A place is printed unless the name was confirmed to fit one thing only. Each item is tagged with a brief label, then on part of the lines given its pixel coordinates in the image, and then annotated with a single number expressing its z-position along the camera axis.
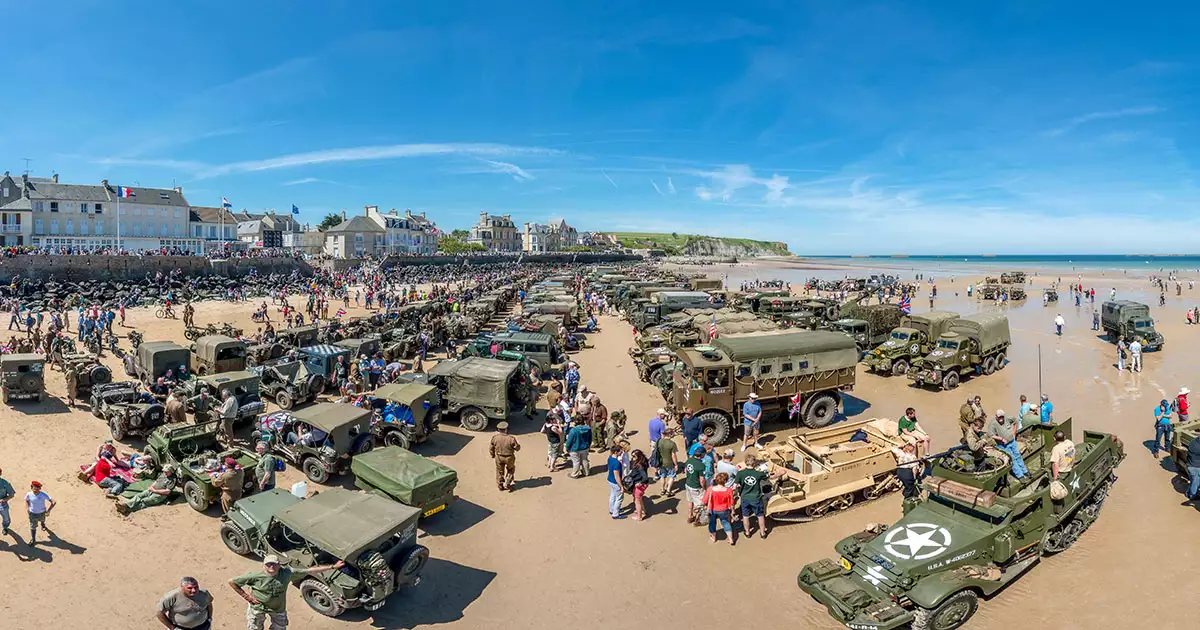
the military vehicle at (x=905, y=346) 21.98
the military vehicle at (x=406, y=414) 13.73
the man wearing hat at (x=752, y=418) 13.98
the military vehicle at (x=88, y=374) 16.72
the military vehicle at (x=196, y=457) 10.73
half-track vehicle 7.37
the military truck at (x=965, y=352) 20.14
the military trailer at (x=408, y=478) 9.97
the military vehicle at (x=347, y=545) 7.48
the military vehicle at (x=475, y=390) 15.73
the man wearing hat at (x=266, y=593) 6.62
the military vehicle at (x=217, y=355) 18.89
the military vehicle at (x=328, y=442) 12.15
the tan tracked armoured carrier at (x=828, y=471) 10.45
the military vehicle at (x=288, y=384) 17.50
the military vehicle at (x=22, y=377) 15.90
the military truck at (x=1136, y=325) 26.30
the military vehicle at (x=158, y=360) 18.17
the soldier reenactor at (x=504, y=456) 11.89
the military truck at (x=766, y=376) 14.43
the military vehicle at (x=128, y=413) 13.72
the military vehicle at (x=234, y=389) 15.04
